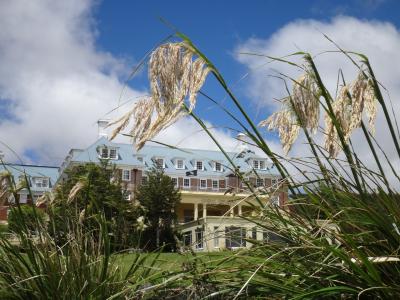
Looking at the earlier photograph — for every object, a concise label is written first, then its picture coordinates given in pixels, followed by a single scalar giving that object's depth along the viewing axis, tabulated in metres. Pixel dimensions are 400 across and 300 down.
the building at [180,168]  63.36
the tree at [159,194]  39.33
